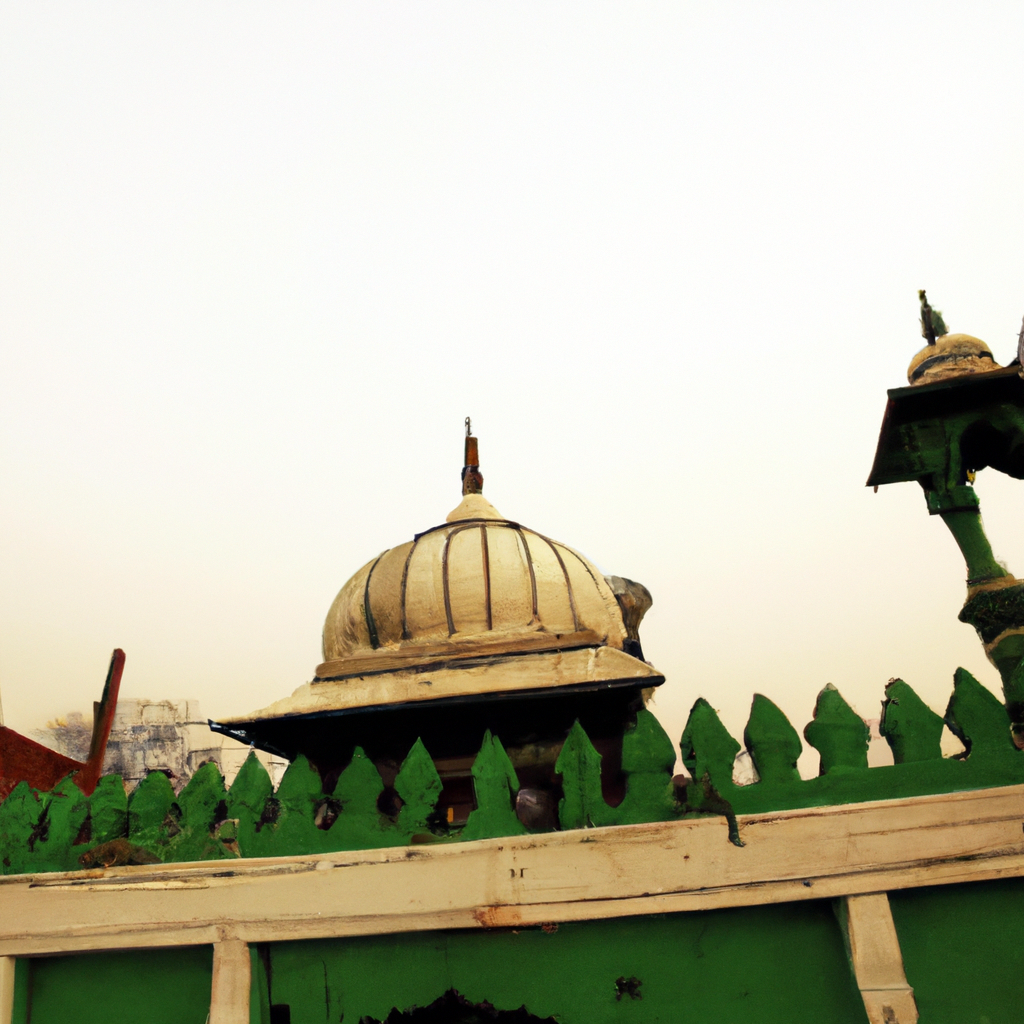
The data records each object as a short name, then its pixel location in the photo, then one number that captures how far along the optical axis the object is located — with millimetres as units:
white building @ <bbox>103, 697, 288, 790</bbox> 21266
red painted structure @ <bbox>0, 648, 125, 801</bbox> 4648
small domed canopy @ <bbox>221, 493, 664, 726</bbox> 4406
